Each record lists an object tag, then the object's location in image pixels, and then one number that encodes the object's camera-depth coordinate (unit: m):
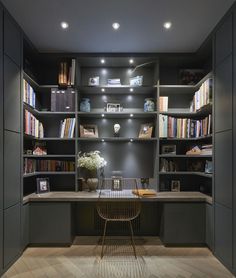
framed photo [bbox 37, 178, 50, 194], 3.83
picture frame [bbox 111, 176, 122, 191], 4.02
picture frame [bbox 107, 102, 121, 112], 4.14
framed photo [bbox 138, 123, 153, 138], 4.02
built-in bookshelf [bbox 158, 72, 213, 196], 3.78
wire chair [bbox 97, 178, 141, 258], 3.53
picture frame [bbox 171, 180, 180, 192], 4.09
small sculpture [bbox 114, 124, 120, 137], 4.12
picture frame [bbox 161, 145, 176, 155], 4.11
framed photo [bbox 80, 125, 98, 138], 4.04
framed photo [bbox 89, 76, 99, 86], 4.08
